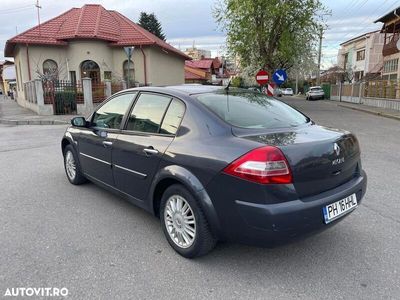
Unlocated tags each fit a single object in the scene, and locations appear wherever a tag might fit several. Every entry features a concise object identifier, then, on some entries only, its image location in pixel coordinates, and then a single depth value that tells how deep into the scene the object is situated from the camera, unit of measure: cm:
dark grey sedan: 267
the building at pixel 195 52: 8831
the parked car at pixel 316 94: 4162
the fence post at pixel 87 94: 1788
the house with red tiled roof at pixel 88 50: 2323
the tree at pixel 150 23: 4609
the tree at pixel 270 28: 2161
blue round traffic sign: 1584
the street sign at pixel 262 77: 1619
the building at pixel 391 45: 2609
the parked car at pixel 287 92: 6135
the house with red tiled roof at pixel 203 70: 4856
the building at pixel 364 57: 4722
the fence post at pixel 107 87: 1981
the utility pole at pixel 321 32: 2430
